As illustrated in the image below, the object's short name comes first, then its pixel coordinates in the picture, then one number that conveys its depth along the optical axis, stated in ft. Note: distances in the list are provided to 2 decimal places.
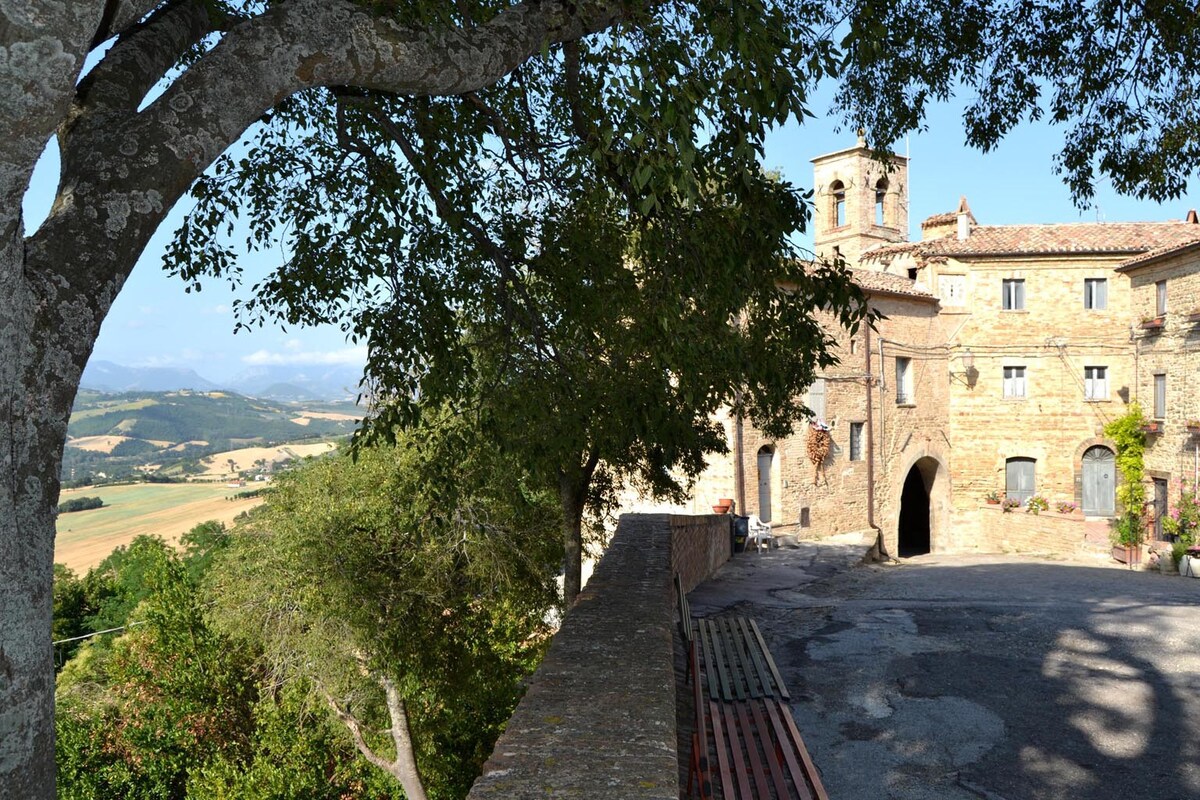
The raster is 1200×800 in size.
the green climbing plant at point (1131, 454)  77.97
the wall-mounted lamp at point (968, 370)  90.68
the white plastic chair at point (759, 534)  66.59
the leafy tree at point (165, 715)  63.41
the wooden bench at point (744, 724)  15.85
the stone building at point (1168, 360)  72.74
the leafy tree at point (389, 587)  43.80
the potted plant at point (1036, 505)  84.10
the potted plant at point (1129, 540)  73.31
